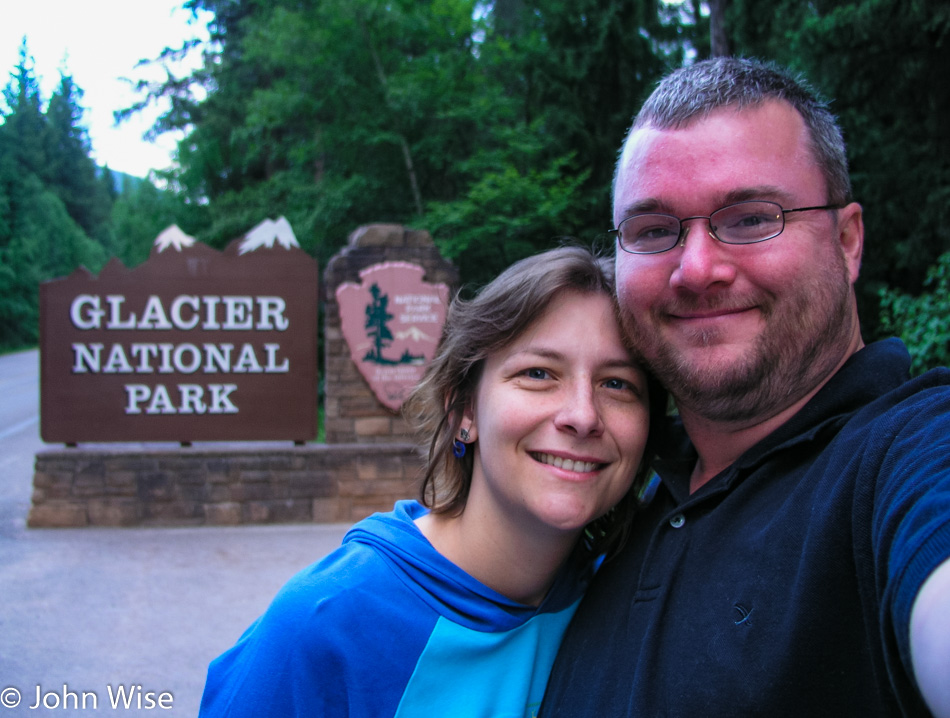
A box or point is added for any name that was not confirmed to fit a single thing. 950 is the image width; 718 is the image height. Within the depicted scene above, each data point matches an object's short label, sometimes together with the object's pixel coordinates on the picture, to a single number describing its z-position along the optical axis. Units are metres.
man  0.38
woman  0.51
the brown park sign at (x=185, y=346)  5.11
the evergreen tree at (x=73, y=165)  36.92
